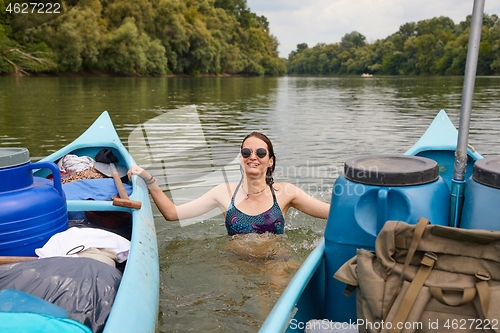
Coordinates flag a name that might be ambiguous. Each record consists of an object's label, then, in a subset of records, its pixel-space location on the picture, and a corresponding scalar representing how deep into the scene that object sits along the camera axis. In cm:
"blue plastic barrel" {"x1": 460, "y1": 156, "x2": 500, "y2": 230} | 186
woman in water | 351
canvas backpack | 159
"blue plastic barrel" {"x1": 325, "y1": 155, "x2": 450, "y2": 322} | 204
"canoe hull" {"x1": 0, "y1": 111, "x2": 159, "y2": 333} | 219
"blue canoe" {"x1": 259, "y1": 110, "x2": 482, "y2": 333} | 189
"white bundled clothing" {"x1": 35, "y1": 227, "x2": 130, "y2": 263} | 255
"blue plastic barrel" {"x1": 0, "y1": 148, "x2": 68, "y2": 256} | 248
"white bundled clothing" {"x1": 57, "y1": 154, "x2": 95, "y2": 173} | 477
